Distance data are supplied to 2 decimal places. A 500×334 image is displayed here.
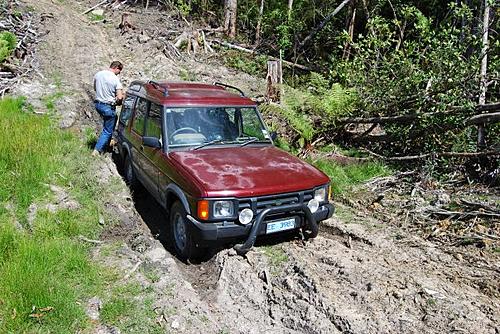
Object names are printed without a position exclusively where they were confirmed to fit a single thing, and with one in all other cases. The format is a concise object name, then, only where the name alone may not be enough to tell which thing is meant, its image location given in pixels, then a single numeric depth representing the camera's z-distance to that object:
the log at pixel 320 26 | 14.36
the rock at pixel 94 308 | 3.93
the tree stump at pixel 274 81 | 10.27
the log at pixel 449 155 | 7.12
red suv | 4.65
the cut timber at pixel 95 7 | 18.40
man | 8.10
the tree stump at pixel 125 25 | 16.42
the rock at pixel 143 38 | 15.52
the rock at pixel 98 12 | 18.33
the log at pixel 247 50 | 14.73
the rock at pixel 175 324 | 3.81
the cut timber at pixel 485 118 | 7.21
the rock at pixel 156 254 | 4.93
